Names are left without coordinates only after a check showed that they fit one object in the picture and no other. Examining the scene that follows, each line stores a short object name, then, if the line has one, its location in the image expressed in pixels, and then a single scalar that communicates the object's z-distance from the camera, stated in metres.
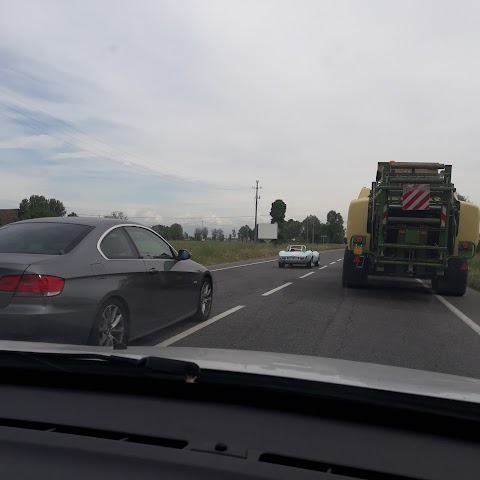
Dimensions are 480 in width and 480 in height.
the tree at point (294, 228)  146.80
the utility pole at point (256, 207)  69.74
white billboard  73.47
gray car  4.12
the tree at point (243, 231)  128.69
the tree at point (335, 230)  144.38
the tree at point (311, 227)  143.12
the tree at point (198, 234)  101.19
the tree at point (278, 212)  93.56
